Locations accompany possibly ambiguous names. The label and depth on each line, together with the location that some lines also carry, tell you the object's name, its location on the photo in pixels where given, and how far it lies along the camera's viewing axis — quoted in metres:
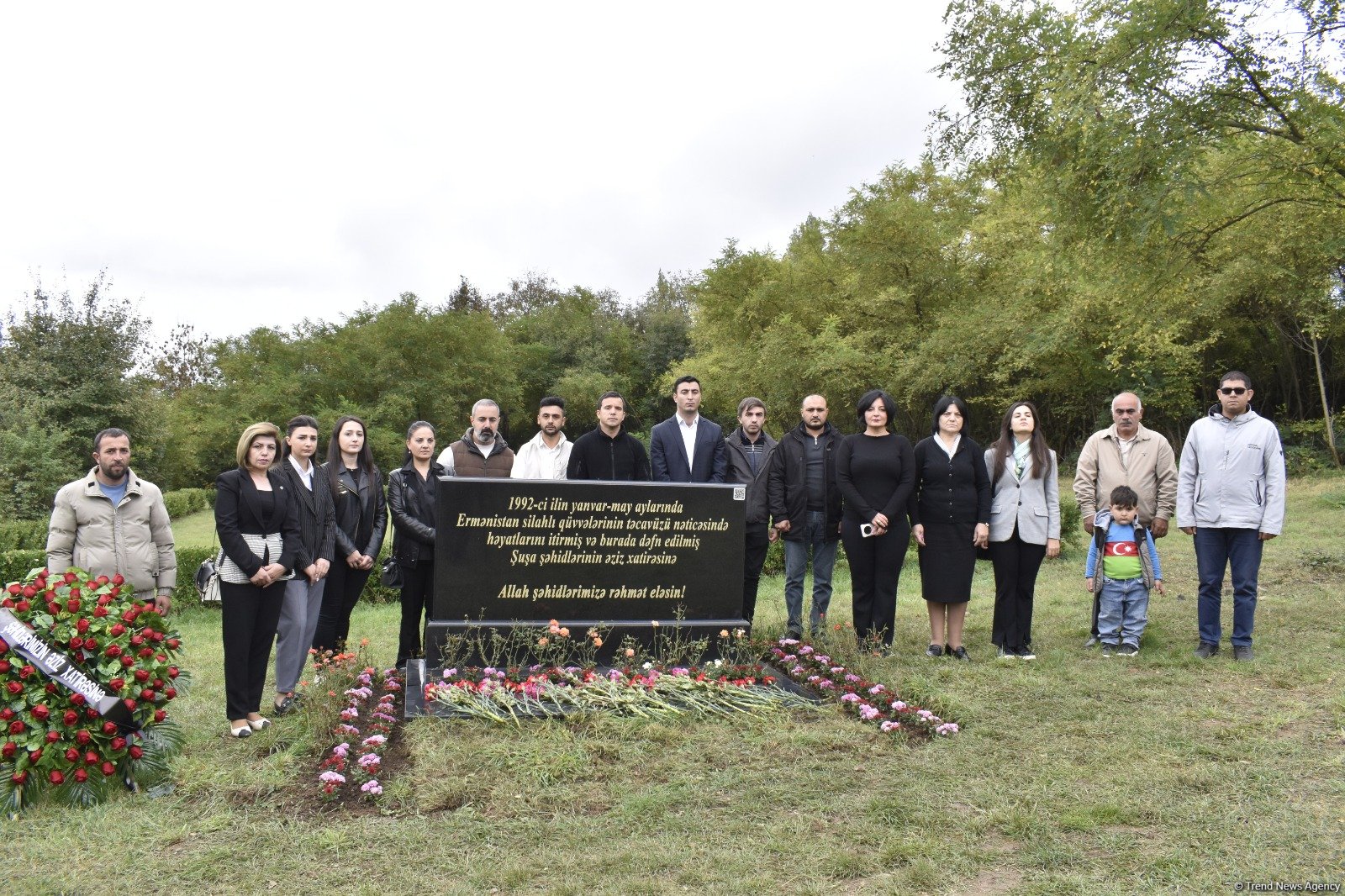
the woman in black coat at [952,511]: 6.27
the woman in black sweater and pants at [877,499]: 6.30
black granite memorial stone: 5.77
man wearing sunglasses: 5.97
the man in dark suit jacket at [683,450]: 6.58
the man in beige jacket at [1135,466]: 6.45
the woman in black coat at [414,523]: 6.13
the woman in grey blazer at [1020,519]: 6.32
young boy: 6.34
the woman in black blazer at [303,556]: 5.30
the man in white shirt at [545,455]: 6.54
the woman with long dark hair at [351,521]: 5.88
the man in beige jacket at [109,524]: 4.85
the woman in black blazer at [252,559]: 4.88
